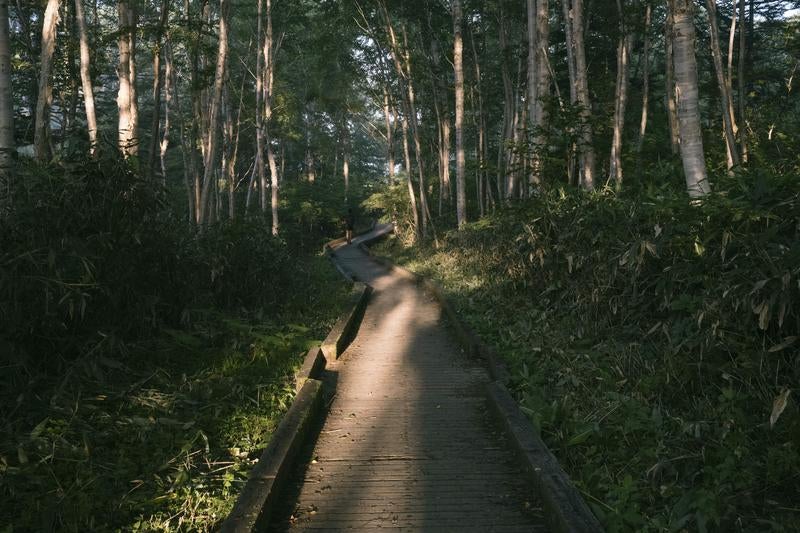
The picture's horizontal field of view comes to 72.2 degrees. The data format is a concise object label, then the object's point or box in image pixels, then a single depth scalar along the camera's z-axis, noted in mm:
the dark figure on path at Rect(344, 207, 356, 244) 29797
